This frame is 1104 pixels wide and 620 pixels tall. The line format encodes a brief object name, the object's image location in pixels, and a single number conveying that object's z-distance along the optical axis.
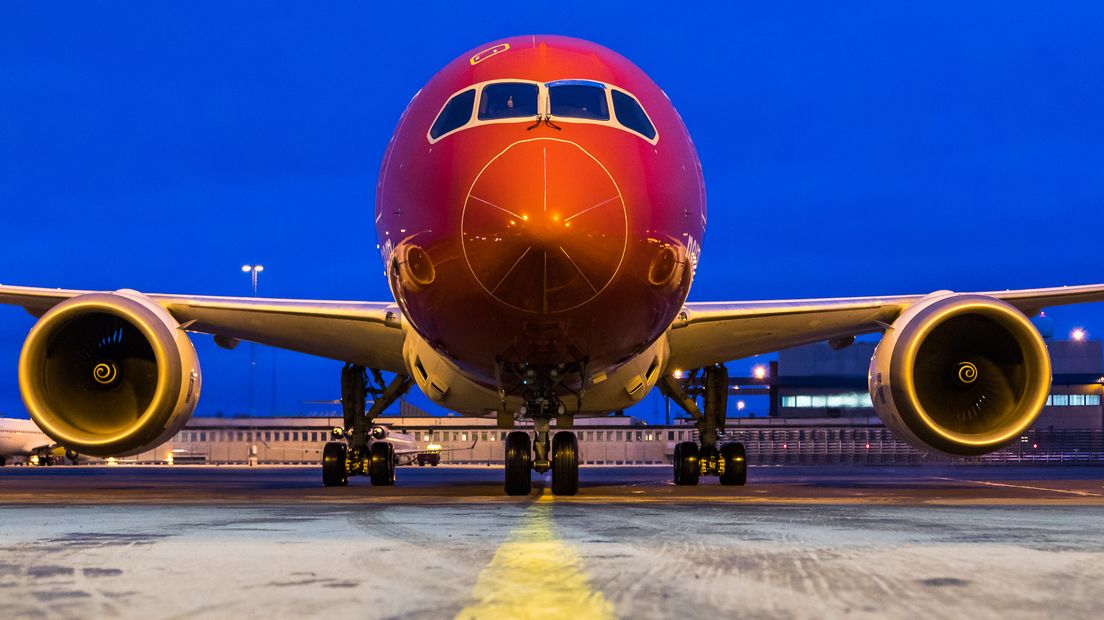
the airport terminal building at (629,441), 55.84
